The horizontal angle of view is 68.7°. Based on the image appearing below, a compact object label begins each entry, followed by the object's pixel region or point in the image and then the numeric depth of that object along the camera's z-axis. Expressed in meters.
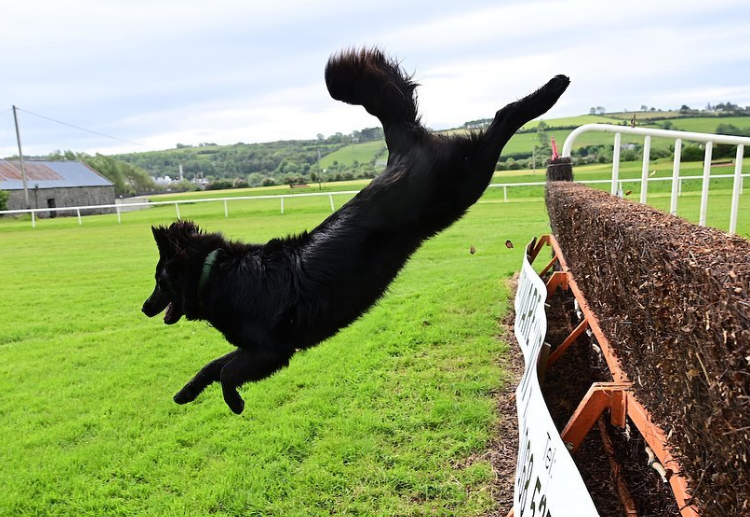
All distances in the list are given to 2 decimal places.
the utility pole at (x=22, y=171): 35.62
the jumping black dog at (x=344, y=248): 2.83
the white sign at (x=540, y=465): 1.76
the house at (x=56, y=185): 42.91
